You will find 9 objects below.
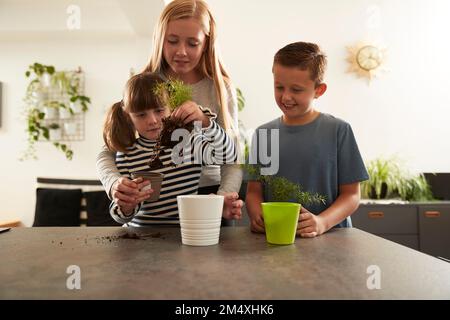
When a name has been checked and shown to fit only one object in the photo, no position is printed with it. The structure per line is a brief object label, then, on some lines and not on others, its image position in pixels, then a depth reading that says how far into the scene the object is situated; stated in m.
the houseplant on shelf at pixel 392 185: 3.05
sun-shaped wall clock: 3.52
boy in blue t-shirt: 1.14
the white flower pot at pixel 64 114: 3.53
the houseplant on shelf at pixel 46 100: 3.52
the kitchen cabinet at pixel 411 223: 2.81
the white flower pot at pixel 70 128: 3.55
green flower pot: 0.82
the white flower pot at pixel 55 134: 3.56
